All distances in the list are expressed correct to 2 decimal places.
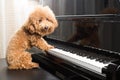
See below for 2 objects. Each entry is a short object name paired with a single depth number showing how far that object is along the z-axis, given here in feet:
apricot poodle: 5.58
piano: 3.92
